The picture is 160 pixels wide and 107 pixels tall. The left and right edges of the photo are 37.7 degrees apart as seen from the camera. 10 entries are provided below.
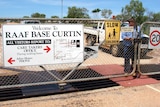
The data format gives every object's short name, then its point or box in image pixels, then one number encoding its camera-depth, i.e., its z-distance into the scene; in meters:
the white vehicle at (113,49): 11.69
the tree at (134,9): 54.09
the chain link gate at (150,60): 7.43
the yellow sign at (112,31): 6.38
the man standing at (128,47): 6.94
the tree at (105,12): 69.66
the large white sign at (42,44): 5.37
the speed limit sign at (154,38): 6.96
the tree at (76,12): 80.41
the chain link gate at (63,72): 6.27
